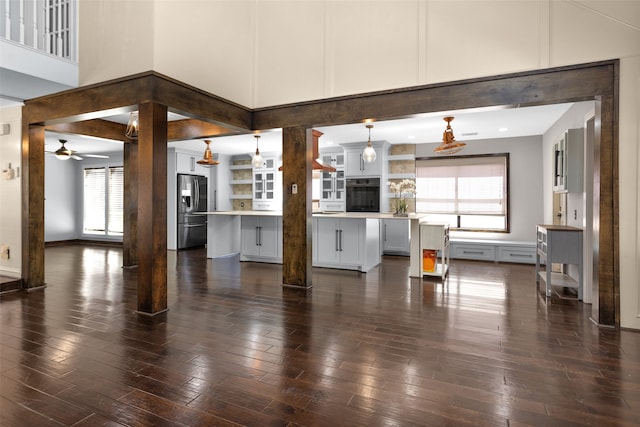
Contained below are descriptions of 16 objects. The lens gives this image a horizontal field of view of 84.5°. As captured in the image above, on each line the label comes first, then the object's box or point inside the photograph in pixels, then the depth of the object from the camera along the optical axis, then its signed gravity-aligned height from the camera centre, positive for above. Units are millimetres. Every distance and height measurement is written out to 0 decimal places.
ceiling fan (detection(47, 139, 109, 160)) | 6926 +1155
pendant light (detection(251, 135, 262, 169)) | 6926 +1001
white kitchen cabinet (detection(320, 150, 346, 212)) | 8461 +639
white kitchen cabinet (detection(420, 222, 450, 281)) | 5125 -400
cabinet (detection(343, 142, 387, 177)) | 7898 +1154
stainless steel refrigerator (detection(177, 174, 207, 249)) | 8516 +39
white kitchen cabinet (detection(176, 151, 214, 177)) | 8506 +1179
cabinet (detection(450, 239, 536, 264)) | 6531 -744
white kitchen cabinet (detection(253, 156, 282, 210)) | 9430 +689
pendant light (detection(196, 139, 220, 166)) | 6965 +1044
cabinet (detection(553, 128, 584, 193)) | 4234 +626
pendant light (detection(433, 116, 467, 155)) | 5266 +1038
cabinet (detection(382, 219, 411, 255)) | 7773 -569
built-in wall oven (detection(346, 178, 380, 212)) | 8000 +400
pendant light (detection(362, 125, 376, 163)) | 5828 +959
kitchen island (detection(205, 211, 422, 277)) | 5656 -482
